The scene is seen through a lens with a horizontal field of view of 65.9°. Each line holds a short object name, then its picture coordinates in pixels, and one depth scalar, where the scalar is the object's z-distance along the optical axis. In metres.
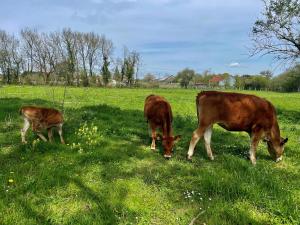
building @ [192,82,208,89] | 73.67
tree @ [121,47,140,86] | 61.01
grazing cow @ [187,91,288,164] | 6.19
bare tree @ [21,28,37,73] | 57.78
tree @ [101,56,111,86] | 57.82
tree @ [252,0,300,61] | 13.86
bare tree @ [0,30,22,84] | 55.18
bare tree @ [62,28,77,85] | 52.45
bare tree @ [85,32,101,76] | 61.12
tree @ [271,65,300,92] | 64.30
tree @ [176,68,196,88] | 75.40
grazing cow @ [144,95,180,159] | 6.38
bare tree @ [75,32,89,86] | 60.25
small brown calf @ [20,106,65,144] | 6.92
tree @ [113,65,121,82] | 60.55
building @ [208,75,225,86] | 79.06
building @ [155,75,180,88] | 61.36
